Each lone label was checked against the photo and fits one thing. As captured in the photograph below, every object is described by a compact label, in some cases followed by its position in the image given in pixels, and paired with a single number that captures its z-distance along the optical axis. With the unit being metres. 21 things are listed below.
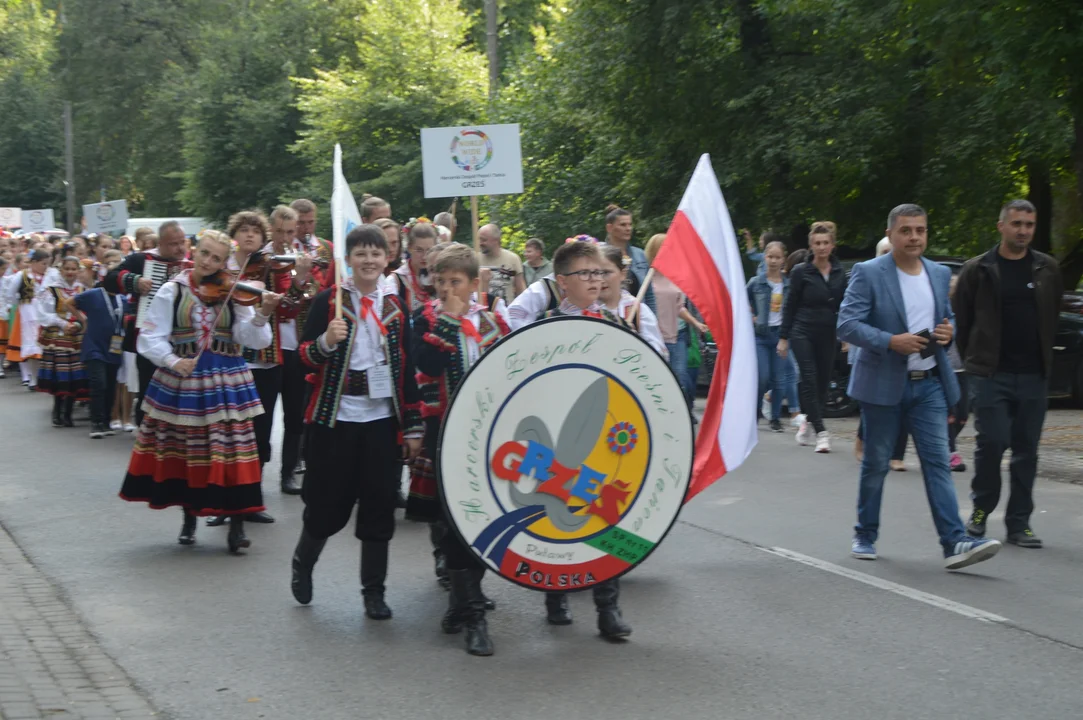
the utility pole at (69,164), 54.34
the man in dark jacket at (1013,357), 7.97
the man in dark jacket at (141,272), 9.74
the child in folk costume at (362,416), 6.29
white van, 46.75
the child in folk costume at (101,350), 13.88
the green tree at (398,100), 39.91
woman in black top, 11.98
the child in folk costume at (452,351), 5.88
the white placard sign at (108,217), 24.11
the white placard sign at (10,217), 47.47
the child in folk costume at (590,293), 5.96
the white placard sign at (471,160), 11.49
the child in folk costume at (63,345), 14.84
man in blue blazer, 7.36
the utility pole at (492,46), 27.39
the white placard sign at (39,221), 39.41
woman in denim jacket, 13.31
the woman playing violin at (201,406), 7.76
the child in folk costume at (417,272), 8.84
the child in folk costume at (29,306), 18.59
